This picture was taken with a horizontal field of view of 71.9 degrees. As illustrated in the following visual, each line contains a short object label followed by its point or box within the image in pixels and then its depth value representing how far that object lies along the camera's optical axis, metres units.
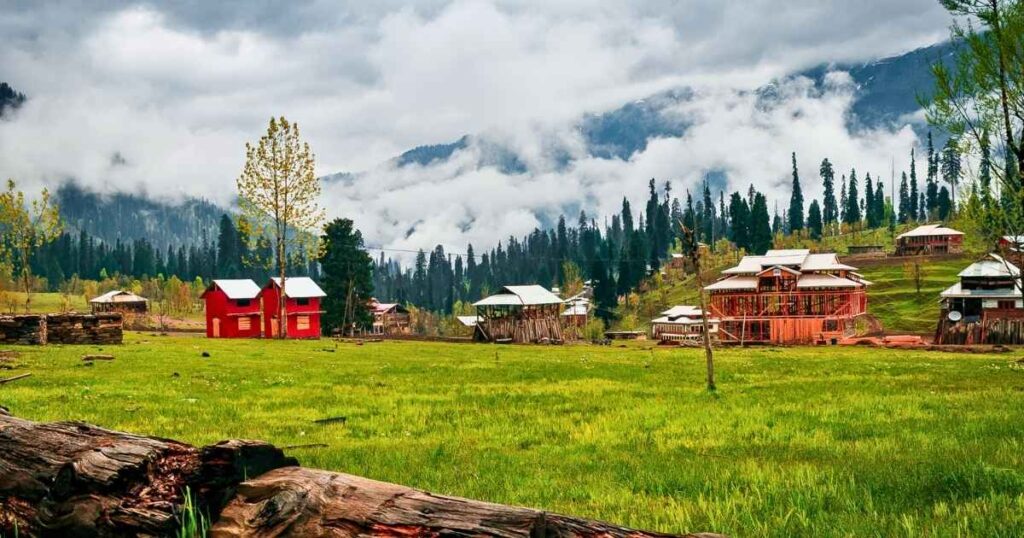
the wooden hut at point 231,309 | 90.50
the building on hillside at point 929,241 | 148.88
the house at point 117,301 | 129.88
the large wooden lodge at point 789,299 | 91.12
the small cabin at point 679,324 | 119.08
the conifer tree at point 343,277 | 95.12
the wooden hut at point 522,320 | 87.06
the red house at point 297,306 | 90.56
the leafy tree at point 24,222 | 63.97
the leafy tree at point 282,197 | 65.88
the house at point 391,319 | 153.62
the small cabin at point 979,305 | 73.56
